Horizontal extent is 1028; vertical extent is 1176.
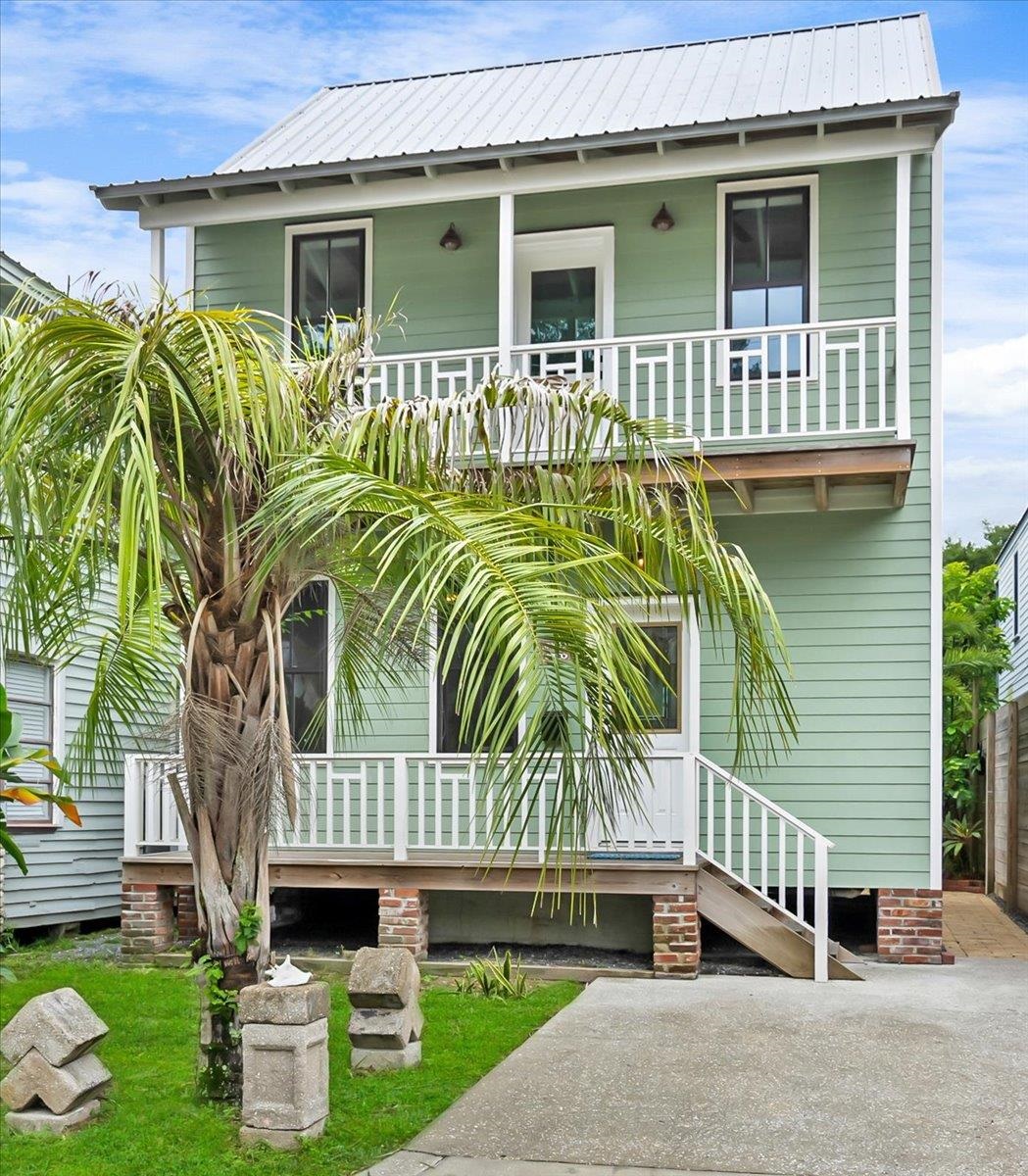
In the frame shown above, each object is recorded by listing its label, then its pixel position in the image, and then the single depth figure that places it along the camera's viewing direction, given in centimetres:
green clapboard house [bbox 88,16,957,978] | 1004
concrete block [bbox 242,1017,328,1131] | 541
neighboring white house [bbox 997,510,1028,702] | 2162
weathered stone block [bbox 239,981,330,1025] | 546
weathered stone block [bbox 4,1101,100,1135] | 558
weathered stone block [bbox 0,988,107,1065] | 563
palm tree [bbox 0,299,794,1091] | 454
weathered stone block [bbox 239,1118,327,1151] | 536
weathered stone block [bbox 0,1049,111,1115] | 561
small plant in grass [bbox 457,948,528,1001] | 870
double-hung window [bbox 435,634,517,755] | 1131
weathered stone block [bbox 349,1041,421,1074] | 652
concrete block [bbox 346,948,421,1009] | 650
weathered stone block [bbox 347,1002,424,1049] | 650
